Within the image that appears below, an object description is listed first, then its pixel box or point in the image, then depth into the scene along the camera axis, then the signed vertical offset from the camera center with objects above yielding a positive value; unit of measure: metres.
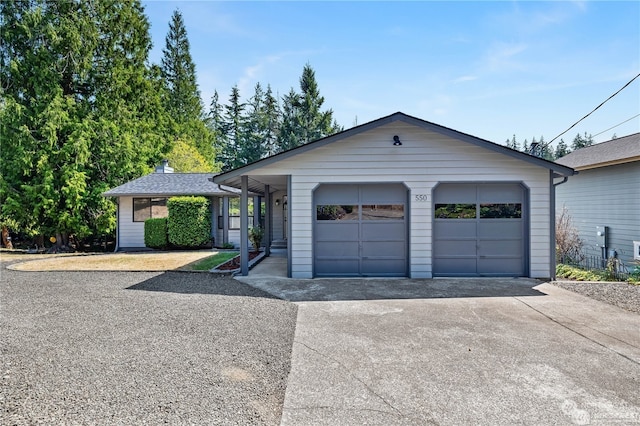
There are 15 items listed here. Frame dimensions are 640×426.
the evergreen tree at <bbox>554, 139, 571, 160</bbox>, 62.09 +11.99
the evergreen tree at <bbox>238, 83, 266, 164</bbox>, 38.19 +9.79
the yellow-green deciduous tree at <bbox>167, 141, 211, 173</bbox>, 25.36 +4.39
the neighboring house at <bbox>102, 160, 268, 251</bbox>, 15.02 +0.40
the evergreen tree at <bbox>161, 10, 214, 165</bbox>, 30.51 +11.50
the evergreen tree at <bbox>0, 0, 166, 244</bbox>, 15.65 +4.69
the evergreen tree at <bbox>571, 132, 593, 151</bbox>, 64.11 +13.97
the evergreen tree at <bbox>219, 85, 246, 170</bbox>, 40.19 +10.54
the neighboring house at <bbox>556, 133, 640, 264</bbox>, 11.01 +0.72
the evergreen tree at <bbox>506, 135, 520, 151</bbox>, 73.97 +15.66
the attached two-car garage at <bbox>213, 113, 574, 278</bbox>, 8.43 +0.27
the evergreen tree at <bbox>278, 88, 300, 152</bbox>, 33.31 +8.95
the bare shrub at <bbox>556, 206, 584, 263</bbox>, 12.56 -0.97
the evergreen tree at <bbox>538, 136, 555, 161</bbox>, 61.06 +11.27
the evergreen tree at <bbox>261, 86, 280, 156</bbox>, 39.25 +10.66
